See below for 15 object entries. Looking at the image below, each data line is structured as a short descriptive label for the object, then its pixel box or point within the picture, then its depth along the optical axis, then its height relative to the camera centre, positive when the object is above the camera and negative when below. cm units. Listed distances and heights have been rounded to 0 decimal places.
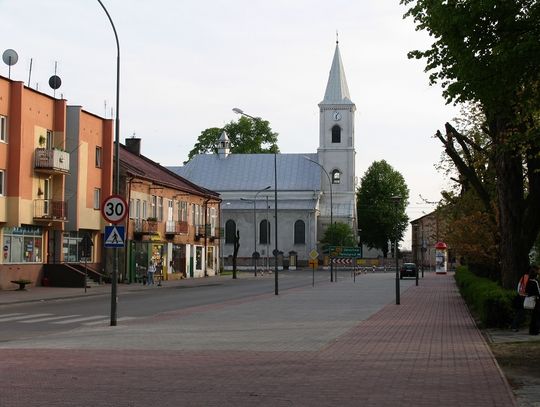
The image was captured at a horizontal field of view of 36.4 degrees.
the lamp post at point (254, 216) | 10485 +584
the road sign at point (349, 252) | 6751 +71
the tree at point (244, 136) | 11075 +1722
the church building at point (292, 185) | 11106 +1064
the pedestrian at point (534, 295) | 1823 -77
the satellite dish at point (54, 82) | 4928 +1075
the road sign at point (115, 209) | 1962 +123
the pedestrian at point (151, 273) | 5156 -80
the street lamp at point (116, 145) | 2036 +342
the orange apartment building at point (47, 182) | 4212 +447
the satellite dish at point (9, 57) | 4553 +1132
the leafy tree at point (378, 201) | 11919 +883
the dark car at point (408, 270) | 7612 -87
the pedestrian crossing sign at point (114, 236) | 2009 +60
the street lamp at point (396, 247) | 3168 +54
